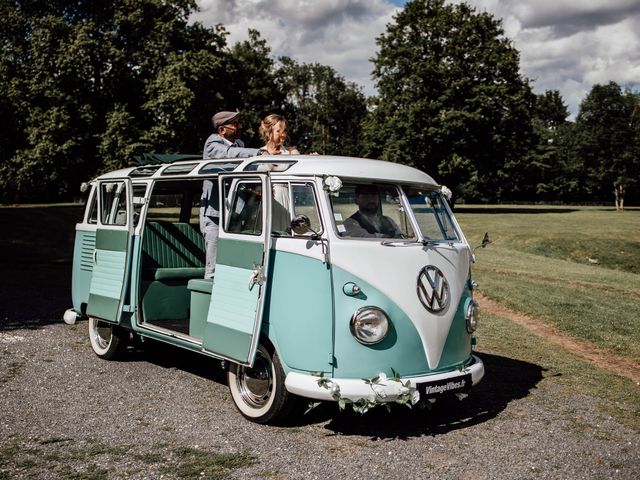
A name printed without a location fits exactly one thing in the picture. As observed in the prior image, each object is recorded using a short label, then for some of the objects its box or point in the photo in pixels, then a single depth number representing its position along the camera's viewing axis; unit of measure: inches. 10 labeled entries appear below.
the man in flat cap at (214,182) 297.7
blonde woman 288.2
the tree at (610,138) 2541.8
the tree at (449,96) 1749.5
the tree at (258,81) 2130.9
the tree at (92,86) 1222.3
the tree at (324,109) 3088.1
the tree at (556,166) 3046.3
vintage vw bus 227.6
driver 243.9
